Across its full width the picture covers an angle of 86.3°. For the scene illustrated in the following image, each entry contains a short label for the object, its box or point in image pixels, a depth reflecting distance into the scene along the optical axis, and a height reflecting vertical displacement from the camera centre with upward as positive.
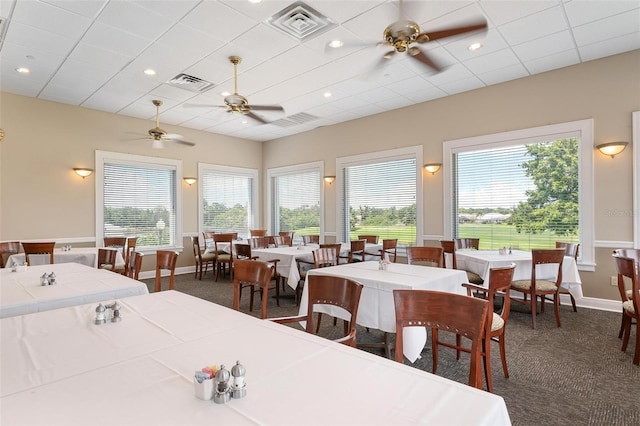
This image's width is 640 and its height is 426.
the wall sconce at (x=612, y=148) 4.41 +0.84
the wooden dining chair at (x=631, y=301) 2.80 -0.73
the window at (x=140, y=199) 6.73 +0.34
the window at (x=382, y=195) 6.63 +0.39
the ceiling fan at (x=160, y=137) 6.01 +1.39
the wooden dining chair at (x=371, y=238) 6.88 -0.49
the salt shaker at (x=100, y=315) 1.62 -0.48
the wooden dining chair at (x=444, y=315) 1.43 -0.46
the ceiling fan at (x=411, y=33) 2.80 +1.52
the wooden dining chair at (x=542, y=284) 3.92 -0.85
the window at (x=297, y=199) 8.29 +0.39
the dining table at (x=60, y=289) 2.04 -0.51
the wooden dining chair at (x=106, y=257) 4.00 -0.49
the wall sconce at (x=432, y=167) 6.13 +0.83
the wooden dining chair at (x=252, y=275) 2.27 -0.43
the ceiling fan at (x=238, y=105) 4.40 +1.45
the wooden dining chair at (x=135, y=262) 3.32 -0.46
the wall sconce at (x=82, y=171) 6.29 +0.82
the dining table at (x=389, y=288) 2.48 -0.61
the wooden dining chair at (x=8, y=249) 4.94 -0.48
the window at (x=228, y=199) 8.26 +0.41
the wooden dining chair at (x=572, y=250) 4.48 -0.50
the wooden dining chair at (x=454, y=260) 4.38 -0.65
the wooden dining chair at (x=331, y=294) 1.84 -0.46
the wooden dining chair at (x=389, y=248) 5.83 -0.59
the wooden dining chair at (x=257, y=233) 8.45 -0.46
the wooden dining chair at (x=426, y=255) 3.84 -0.48
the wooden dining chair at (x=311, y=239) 7.13 -0.52
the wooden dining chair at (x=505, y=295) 2.54 -0.64
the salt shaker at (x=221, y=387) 0.95 -0.49
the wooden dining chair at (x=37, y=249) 4.43 -0.43
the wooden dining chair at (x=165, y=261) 3.00 -0.41
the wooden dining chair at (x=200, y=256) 7.02 -0.86
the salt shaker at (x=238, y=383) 0.98 -0.49
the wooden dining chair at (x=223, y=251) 6.75 -0.75
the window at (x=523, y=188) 4.82 +0.40
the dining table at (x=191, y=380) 0.89 -0.52
